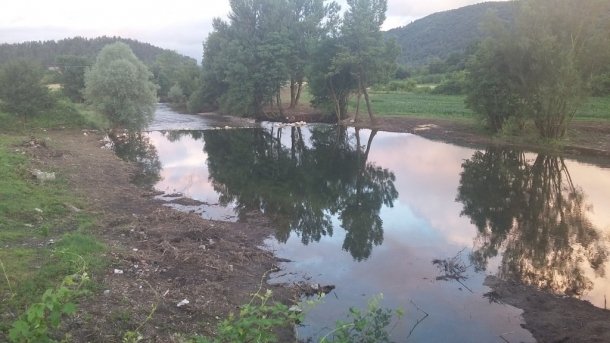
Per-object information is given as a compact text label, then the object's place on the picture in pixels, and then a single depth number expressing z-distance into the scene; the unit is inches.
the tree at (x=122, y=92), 1551.4
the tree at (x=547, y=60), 1147.9
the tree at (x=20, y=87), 1473.9
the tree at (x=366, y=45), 1654.8
